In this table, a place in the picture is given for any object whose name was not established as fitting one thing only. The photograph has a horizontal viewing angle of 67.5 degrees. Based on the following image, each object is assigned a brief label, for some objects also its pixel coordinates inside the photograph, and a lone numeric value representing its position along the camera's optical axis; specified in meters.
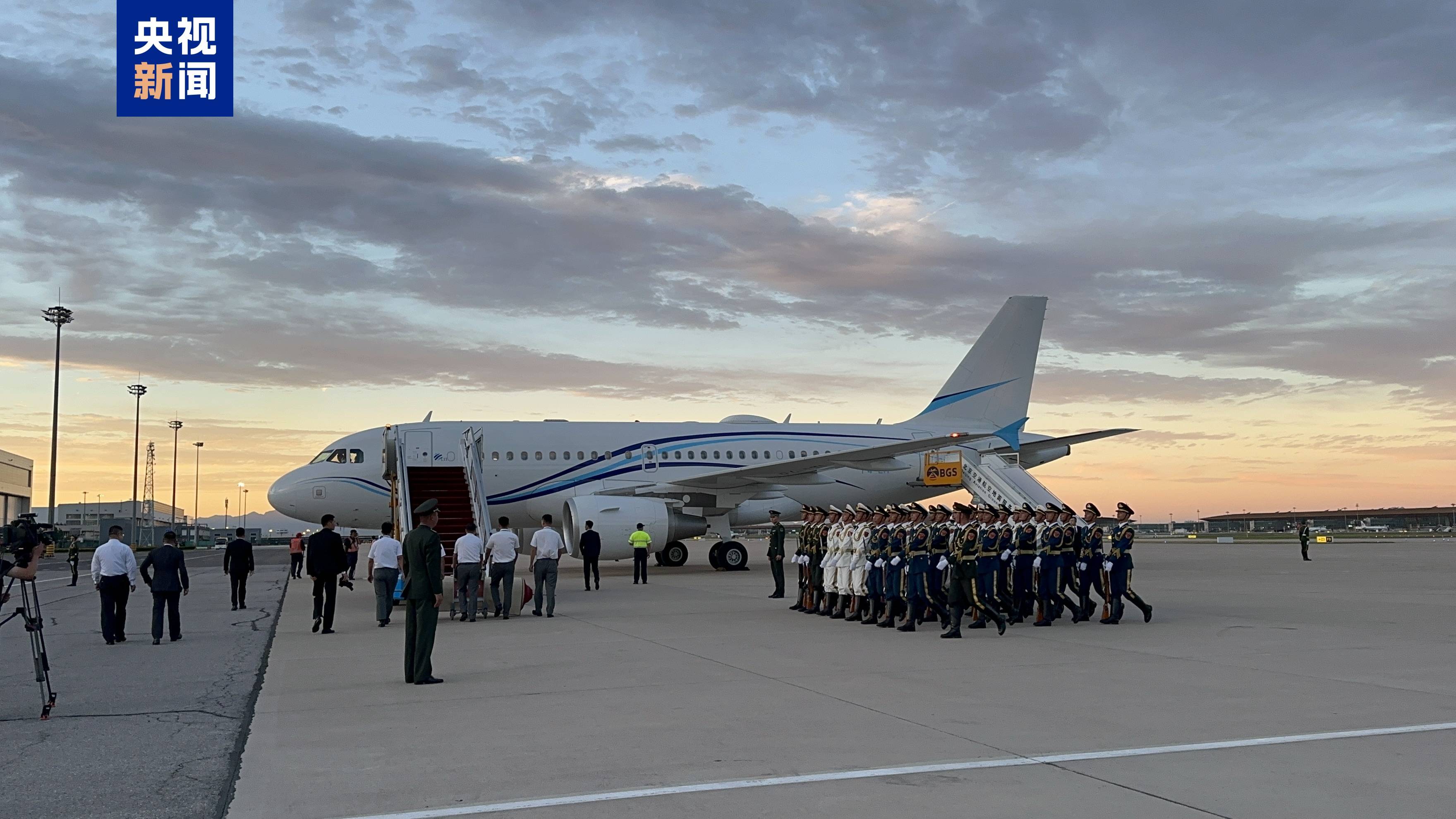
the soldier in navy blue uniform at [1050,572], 13.95
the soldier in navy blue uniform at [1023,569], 14.13
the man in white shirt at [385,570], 14.70
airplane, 24.08
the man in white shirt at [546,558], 16.38
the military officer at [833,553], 14.92
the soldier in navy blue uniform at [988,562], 13.44
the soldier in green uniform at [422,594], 9.55
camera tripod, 8.10
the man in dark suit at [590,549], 22.17
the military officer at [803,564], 16.11
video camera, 7.98
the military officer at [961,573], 12.72
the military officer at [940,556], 13.36
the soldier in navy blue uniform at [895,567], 13.67
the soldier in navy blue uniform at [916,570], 13.39
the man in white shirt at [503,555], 15.59
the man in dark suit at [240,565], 18.27
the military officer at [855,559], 14.51
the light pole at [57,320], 43.56
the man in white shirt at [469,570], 15.28
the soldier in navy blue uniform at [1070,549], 14.05
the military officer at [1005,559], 14.03
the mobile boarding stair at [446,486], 19.75
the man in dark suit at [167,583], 13.31
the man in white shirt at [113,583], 13.33
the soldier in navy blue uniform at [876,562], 13.94
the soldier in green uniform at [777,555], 18.41
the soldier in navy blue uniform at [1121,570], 13.59
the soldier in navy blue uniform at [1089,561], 14.10
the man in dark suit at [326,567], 14.25
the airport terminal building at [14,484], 89.50
